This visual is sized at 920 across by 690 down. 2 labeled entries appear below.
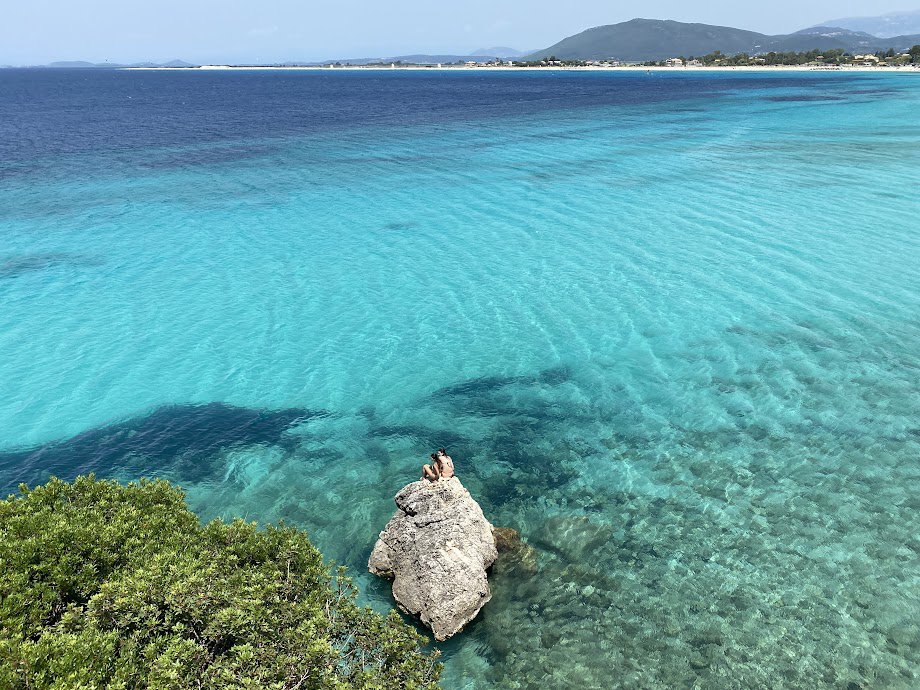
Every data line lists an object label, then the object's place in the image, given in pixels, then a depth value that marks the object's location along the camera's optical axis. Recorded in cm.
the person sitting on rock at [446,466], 1617
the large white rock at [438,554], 1354
